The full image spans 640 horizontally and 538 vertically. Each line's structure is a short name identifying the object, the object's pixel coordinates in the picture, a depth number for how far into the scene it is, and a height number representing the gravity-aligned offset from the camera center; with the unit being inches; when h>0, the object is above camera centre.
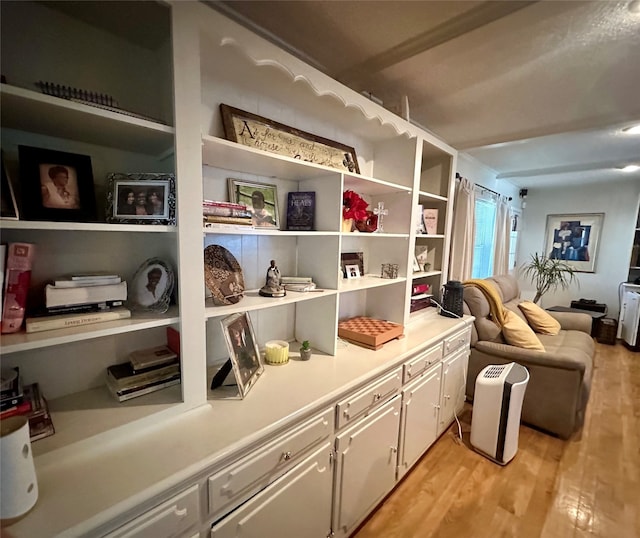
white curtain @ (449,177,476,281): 116.4 +4.9
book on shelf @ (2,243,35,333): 29.6 -5.6
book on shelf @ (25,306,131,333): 30.4 -9.6
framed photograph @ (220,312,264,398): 43.4 -18.1
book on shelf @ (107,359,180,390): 38.8 -19.3
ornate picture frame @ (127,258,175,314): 39.6 -7.3
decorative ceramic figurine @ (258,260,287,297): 50.4 -8.5
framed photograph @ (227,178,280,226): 52.0 +6.9
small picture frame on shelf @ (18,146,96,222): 30.4 +5.0
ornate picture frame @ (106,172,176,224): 34.9 +4.3
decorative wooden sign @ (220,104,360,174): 48.2 +18.4
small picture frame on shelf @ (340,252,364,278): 73.3 -5.4
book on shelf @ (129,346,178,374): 40.4 -17.7
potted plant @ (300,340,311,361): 56.8 -22.1
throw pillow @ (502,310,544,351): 93.2 -29.5
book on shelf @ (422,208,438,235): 88.2 +6.6
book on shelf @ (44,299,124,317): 32.6 -8.8
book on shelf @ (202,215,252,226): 41.8 +2.4
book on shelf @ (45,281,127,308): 32.2 -7.2
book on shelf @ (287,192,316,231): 58.7 +5.4
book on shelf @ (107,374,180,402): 38.2 -21.1
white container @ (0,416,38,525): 23.9 -20.0
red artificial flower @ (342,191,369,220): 64.7 +7.7
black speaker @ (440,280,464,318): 89.5 -17.9
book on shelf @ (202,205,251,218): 41.6 +3.6
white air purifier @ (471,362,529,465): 72.8 -43.1
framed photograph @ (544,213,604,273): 176.6 +4.2
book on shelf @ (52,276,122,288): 33.1 -5.8
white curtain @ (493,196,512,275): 156.8 +4.5
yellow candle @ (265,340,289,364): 54.5 -21.7
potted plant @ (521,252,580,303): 173.2 -17.8
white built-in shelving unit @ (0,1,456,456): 32.7 +11.6
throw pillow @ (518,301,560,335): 116.6 -30.4
